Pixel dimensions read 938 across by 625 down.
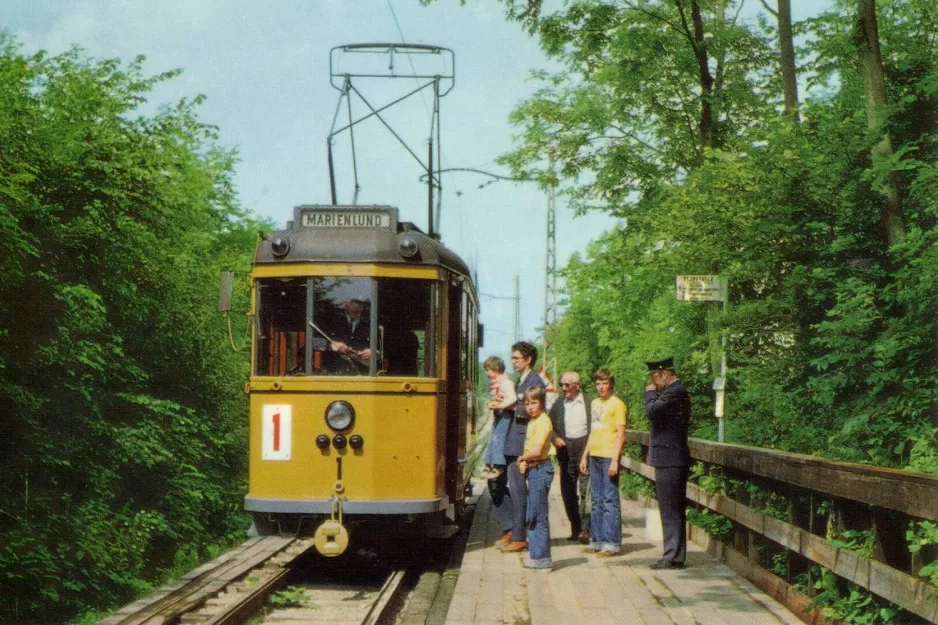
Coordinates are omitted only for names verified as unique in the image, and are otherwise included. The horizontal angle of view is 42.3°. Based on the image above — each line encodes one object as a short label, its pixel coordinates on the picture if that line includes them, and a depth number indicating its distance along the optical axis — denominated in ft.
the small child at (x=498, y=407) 37.15
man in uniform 31.14
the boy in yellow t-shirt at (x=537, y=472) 31.86
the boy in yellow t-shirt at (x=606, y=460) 34.42
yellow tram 33.96
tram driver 34.30
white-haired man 38.24
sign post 43.04
